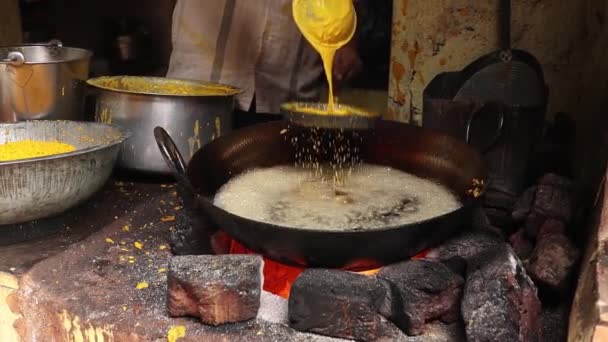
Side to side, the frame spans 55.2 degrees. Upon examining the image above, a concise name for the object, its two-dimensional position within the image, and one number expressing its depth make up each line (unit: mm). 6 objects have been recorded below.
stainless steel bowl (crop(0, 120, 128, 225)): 1831
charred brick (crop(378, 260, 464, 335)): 1469
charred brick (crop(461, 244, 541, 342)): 1380
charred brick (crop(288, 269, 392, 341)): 1439
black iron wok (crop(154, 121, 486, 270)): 1537
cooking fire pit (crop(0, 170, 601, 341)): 1453
